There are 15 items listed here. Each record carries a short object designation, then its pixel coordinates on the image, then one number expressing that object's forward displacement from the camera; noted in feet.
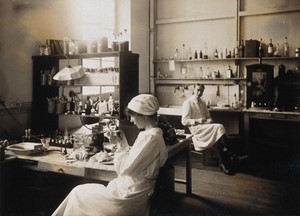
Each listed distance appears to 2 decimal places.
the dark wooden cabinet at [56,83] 14.14
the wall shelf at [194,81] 23.59
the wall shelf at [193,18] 23.53
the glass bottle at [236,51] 22.66
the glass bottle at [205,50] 24.73
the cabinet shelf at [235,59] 21.49
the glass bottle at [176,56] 25.51
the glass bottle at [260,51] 21.27
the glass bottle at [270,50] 21.66
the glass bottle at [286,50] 21.60
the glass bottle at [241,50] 22.48
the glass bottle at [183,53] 25.36
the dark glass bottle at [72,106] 15.64
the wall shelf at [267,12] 21.47
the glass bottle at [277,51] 21.63
